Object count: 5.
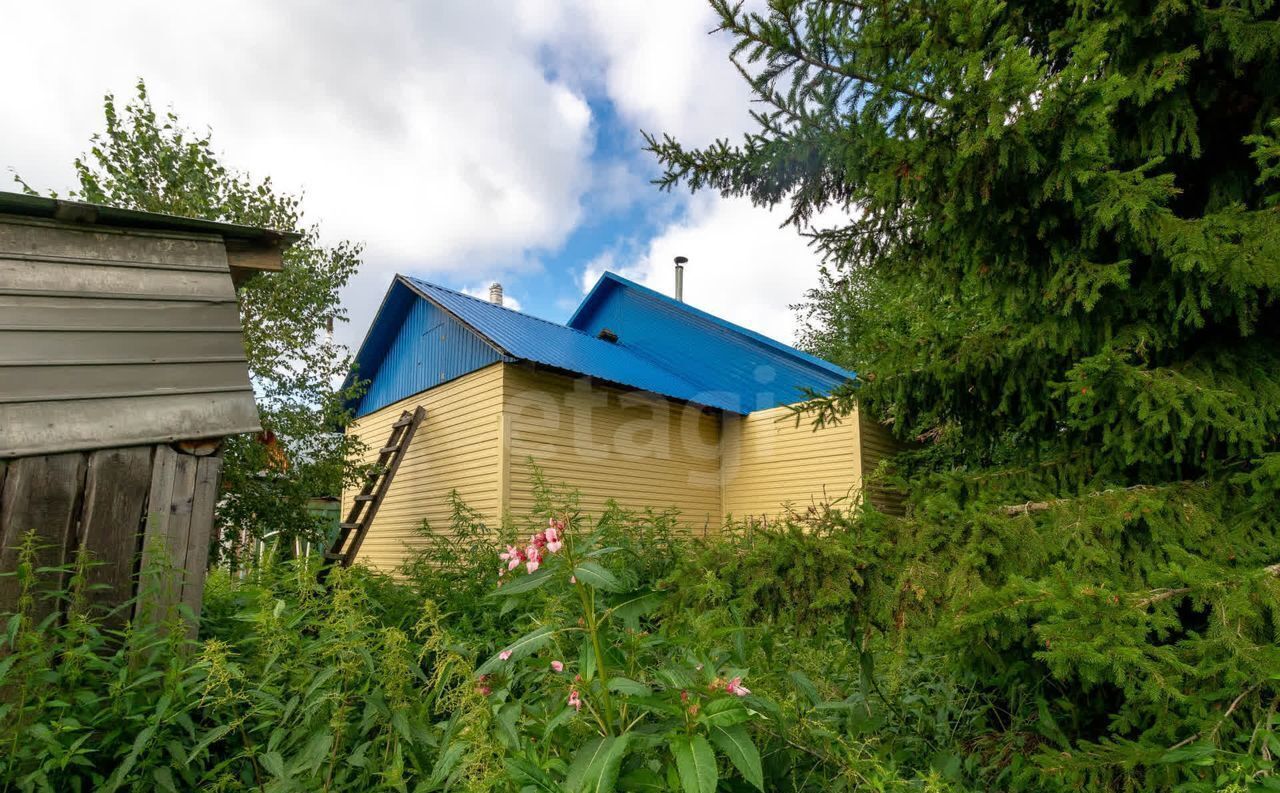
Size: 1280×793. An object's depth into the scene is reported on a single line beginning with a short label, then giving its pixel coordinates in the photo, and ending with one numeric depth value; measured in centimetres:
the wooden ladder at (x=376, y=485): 918
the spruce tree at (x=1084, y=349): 176
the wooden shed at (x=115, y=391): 271
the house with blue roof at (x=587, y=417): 919
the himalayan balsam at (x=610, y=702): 105
